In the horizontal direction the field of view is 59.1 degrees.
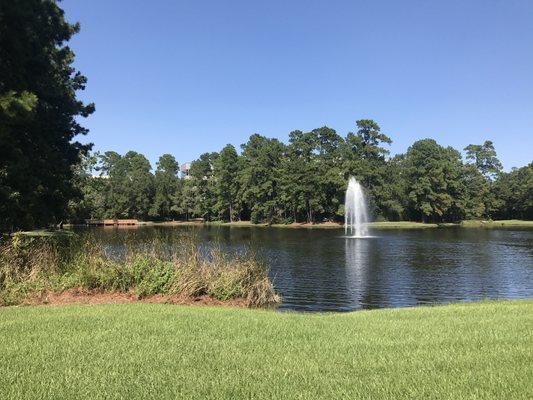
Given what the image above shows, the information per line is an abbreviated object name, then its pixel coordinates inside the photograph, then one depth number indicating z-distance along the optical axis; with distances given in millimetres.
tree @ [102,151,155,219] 101938
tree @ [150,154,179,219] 102625
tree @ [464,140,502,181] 97750
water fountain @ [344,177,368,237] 78500
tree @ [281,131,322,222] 87125
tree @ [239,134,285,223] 92062
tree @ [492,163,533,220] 86525
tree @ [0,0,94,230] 15234
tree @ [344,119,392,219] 84438
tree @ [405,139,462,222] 84062
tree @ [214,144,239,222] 98438
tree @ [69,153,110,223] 94000
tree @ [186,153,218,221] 103812
